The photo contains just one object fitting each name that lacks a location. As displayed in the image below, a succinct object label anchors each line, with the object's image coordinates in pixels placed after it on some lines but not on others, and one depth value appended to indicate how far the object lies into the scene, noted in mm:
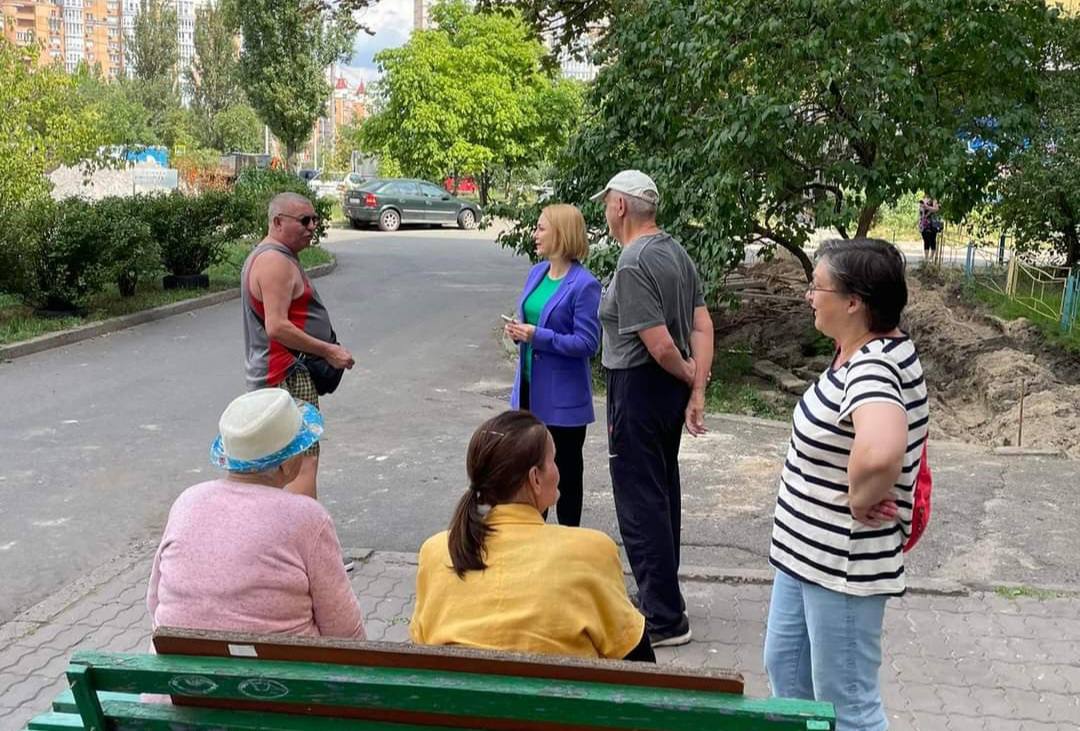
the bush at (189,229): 14531
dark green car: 29641
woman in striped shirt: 2736
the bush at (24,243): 11641
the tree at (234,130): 66938
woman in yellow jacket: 2480
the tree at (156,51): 69562
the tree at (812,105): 9312
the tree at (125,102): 48678
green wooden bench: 2115
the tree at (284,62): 30922
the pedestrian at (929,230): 22598
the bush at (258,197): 16125
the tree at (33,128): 12375
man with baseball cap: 4176
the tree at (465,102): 36812
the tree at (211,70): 71188
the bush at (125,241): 12375
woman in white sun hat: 2631
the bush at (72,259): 11906
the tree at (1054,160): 13188
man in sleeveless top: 4781
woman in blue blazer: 4676
